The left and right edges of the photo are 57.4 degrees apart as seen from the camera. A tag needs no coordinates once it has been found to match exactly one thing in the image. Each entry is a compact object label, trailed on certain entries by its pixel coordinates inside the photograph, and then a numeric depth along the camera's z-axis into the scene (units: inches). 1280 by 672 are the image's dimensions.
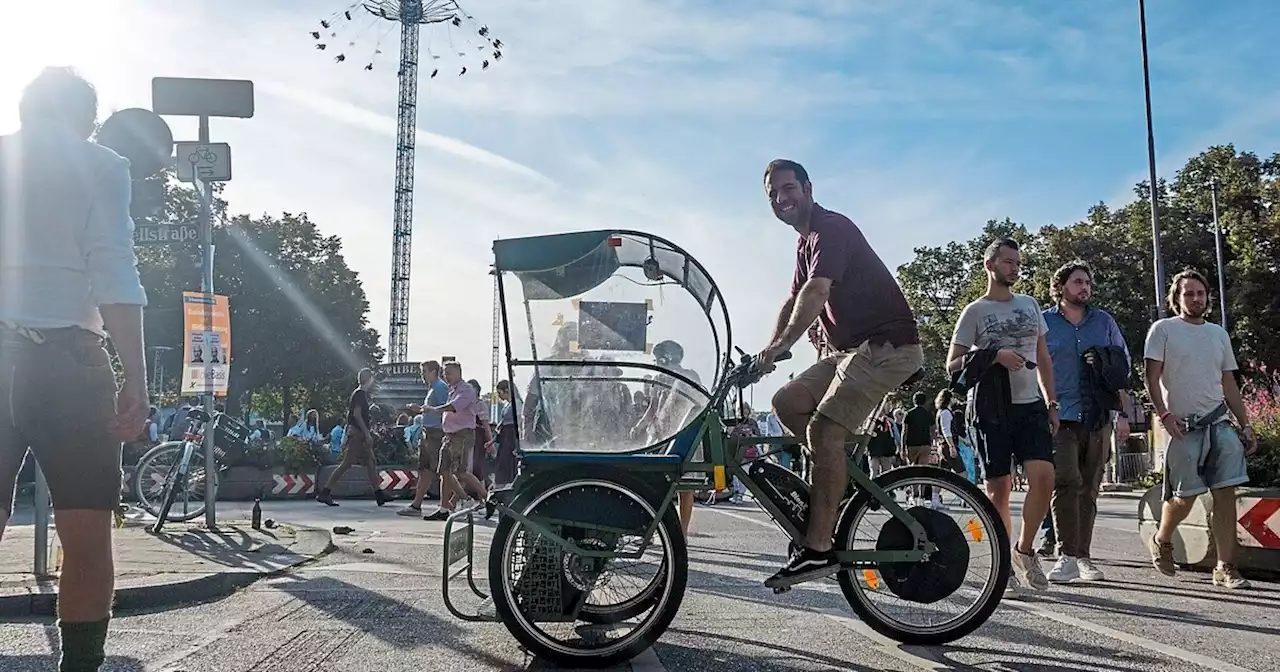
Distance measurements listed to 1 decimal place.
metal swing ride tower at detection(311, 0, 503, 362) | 3044.5
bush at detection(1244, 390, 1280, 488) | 326.0
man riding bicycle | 188.2
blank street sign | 415.2
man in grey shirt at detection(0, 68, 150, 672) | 130.9
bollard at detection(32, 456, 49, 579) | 277.9
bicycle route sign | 413.1
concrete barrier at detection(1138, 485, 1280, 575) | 286.0
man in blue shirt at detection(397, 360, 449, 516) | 535.2
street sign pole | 406.9
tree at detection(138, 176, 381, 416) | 2043.6
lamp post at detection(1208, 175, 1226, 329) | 1446.4
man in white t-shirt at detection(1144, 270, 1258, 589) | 271.4
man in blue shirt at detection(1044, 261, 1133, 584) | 280.1
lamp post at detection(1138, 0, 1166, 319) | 1011.7
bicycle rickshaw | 181.0
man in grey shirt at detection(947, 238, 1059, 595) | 252.4
